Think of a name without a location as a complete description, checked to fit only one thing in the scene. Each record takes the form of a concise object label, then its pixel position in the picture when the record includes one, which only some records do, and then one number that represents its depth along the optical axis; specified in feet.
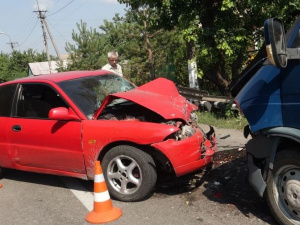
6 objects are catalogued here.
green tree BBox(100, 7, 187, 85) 69.21
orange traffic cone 13.83
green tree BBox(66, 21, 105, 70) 70.95
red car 14.43
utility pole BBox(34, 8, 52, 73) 137.69
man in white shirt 26.43
